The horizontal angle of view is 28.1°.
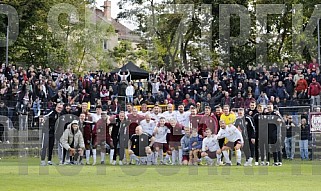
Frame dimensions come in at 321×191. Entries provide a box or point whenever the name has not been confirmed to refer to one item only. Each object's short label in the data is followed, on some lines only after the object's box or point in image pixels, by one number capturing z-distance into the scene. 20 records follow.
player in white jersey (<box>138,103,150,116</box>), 23.78
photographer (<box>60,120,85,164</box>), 21.83
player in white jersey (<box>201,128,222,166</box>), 21.50
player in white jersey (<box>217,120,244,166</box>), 21.42
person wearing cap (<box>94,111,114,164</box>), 22.96
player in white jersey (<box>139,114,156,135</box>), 22.80
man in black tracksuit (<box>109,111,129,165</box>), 22.30
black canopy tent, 38.97
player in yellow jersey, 22.55
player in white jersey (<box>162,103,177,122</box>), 23.53
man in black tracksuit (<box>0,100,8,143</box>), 26.00
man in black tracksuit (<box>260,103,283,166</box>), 21.98
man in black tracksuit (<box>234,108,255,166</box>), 22.00
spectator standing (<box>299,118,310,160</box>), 25.41
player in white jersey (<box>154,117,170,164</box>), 22.50
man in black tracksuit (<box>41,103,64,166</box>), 21.33
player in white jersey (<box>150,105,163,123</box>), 23.41
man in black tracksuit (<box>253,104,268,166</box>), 22.12
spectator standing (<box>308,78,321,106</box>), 27.69
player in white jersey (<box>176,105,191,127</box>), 23.53
